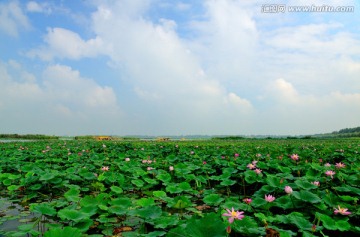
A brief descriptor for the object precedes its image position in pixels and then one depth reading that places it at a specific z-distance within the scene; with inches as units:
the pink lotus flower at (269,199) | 97.4
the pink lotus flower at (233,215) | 71.7
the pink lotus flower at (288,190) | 100.3
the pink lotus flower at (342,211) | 86.7
